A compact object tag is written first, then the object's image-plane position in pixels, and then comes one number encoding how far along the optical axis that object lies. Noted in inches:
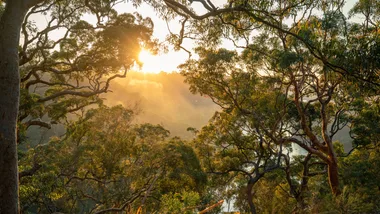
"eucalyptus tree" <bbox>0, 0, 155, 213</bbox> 354.6
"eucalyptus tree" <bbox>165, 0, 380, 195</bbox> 209.2
